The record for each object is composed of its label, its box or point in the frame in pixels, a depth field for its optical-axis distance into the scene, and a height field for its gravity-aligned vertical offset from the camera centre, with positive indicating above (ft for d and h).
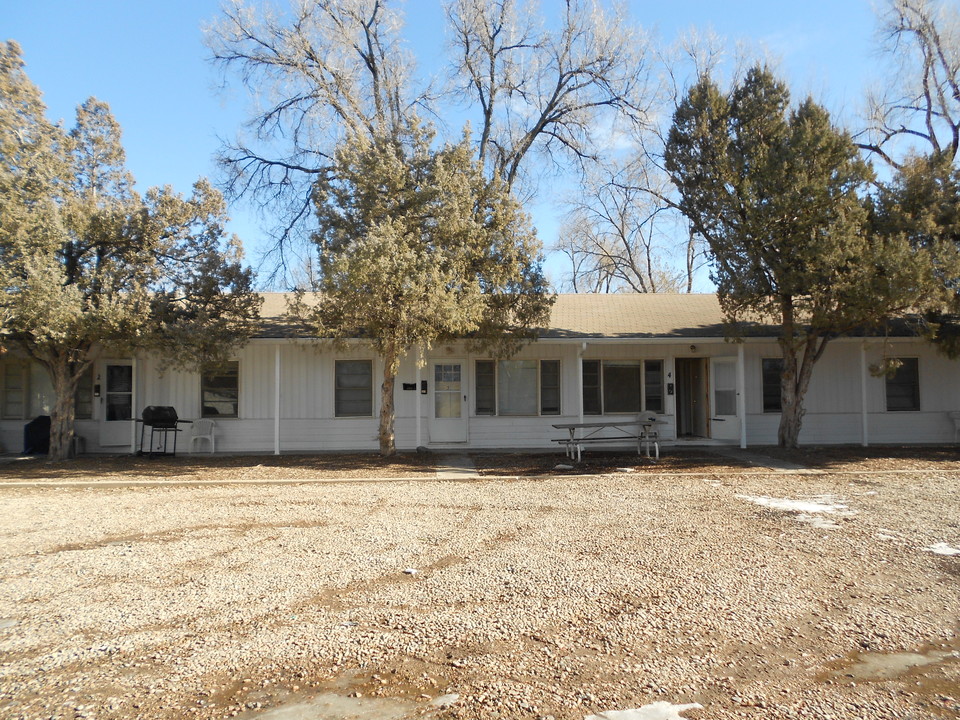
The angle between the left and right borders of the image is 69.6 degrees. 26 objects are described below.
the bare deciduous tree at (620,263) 110.32 +21.45
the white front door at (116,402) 49.47 -0.54
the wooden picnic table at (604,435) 42.37 -2.84
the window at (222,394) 49.65 +0.01
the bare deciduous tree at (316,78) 61.00 +28.48
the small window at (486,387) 51.26 +0.43
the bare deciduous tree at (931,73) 66.08 +30.77
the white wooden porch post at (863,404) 48.85 -0.94
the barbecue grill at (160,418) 44.62 -1.54
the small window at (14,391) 50.08 +0.29
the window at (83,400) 49.83 -0.38
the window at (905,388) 53.06 +0.21
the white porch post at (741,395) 48.70 -0.25
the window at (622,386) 52.47 +0.46
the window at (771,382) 52.41 +0.71
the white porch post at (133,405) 48.52 -0.73
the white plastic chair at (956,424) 51.72 -2.51
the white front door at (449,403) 50.80 -0.74
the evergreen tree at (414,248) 35.94 +8.15
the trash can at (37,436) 47.78 -2.85
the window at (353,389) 50.34 +0.33
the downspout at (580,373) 47.22 +1.30
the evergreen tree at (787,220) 38.29 +10.17
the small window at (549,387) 51.60 +0.41
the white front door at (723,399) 51.06 -0.57
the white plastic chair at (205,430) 48.83 -2.54
